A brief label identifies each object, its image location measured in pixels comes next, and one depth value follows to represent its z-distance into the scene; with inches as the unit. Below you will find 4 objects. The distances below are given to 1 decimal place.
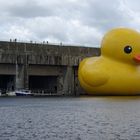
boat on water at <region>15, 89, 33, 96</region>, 4037.9
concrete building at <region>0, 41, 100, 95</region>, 4067.4
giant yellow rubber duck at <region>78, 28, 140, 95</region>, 3065.9
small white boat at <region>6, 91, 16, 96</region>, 4160.2
